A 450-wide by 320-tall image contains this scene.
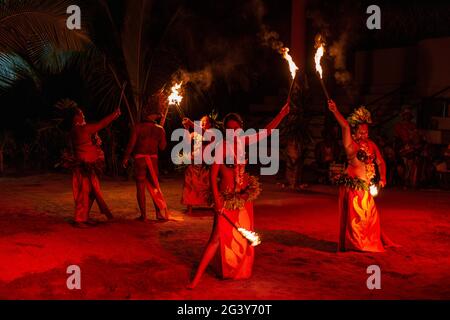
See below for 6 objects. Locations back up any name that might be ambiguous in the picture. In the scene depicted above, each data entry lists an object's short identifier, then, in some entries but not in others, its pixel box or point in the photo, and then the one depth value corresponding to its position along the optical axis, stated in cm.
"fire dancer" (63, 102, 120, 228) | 1016
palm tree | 1086
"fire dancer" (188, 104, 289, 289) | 712
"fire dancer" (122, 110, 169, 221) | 1054
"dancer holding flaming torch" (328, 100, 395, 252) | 852
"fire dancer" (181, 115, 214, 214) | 1143
